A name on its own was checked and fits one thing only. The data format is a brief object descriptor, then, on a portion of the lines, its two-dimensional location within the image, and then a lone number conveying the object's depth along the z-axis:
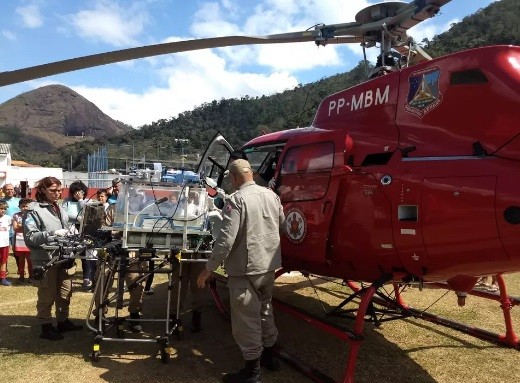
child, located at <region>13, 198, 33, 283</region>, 8.95
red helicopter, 3.80
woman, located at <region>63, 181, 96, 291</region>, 8.14
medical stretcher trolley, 4.98
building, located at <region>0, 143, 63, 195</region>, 58.42
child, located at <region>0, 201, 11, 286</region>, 8.73
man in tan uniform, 4.28
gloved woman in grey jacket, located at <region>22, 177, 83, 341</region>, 5.45
